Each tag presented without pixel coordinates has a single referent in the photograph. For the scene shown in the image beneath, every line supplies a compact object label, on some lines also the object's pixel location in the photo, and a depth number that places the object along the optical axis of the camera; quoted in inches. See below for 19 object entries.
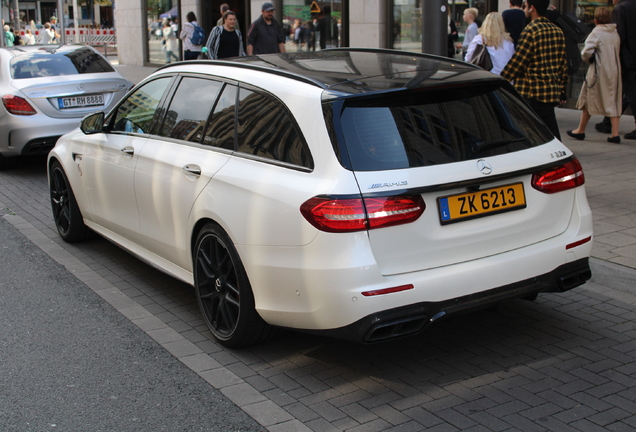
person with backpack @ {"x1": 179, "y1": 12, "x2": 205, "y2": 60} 653.9
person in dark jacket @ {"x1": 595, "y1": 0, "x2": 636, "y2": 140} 399.9
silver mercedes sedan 387.2
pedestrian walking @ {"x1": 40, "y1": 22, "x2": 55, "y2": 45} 1387.4
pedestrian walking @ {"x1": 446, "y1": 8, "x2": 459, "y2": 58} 583.2
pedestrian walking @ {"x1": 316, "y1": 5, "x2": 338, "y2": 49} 722.2
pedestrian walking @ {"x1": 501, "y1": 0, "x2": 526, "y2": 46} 406.9
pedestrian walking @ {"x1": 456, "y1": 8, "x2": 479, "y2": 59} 557.9
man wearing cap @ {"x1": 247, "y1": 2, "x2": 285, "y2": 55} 520.1
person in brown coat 395.5
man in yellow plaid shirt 330.3
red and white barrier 1594.5
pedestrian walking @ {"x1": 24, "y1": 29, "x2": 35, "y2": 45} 1346.0
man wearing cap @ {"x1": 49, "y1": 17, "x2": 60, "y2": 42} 1472.2
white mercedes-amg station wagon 146.2
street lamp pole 277.3
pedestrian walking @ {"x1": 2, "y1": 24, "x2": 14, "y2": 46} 1137.4
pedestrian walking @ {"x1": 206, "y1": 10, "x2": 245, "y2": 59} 516.1
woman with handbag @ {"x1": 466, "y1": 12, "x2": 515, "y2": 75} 364.2
